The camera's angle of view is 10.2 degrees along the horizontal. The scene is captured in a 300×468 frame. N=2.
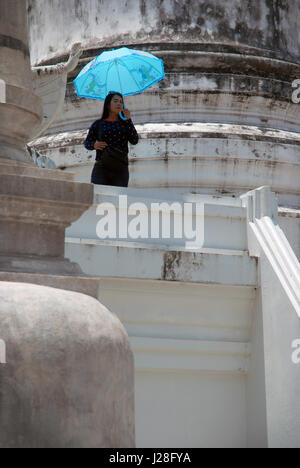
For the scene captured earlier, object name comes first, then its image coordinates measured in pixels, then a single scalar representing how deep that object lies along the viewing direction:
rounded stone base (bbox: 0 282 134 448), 7.55
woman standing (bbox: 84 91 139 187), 16.81
